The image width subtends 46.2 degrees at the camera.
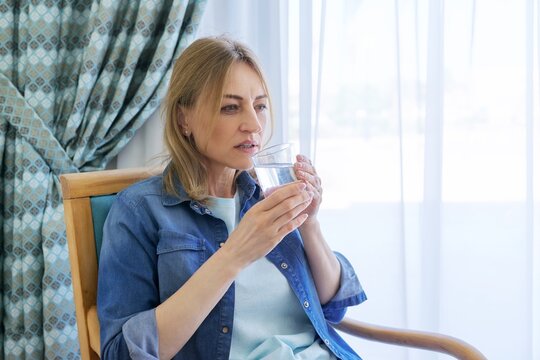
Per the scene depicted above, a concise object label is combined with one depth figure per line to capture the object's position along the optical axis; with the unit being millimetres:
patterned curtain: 1849
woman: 1133
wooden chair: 1336
